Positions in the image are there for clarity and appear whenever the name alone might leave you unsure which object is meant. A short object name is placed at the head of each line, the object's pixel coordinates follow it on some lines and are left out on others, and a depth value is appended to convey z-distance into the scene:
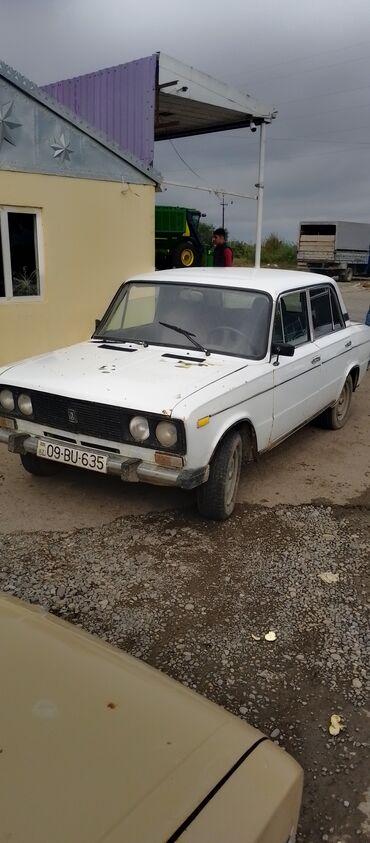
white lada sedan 3.80
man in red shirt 10.30
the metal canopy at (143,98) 8.65
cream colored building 7.16
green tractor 14.45
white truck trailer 30.88
